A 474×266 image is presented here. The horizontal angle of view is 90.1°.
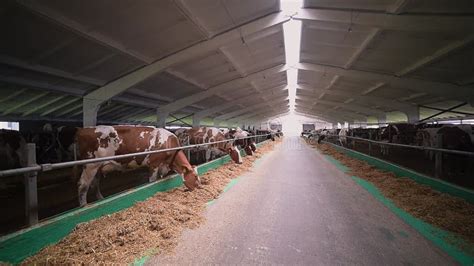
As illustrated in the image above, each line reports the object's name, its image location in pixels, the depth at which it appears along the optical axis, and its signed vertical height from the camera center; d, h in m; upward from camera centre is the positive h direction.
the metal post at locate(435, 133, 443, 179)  4.33 -0.65
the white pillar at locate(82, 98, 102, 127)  8.90 +0.96
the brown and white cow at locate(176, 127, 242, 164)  9.71 -0.22
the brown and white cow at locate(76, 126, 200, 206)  4.43 -0.33
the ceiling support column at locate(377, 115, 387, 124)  24.07 +1.28
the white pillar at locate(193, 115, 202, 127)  20.09 +1.04
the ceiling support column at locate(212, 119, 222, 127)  27.89 +1.39
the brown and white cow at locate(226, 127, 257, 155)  11.51 -0.47
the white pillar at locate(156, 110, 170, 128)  14.29 +1.03
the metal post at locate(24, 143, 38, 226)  2.07 -0.49
